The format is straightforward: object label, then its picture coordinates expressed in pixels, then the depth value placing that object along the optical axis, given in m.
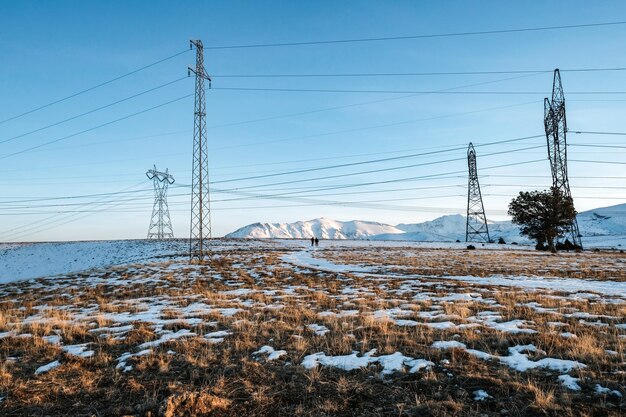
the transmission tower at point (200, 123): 26.78
